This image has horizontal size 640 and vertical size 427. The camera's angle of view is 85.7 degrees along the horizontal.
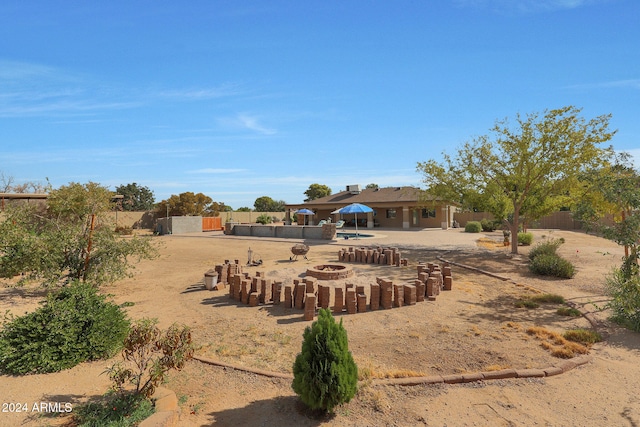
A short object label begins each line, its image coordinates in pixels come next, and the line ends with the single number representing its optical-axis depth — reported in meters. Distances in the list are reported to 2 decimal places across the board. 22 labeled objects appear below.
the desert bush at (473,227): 33.62
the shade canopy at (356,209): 27.45
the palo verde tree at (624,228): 7.73
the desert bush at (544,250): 14.66
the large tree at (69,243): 9.59
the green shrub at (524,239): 22.77
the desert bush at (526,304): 9.19
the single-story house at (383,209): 38.59
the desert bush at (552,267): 12.57
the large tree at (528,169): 16.20
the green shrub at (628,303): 7.57
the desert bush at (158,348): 4.33
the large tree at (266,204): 72.19
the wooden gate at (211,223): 41.22
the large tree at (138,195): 66.50
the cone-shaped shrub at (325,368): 4.37
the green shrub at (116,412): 4.04
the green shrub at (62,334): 5.48
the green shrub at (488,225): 35.16
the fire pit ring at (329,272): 12.08
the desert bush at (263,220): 43.69
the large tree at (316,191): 75.69
